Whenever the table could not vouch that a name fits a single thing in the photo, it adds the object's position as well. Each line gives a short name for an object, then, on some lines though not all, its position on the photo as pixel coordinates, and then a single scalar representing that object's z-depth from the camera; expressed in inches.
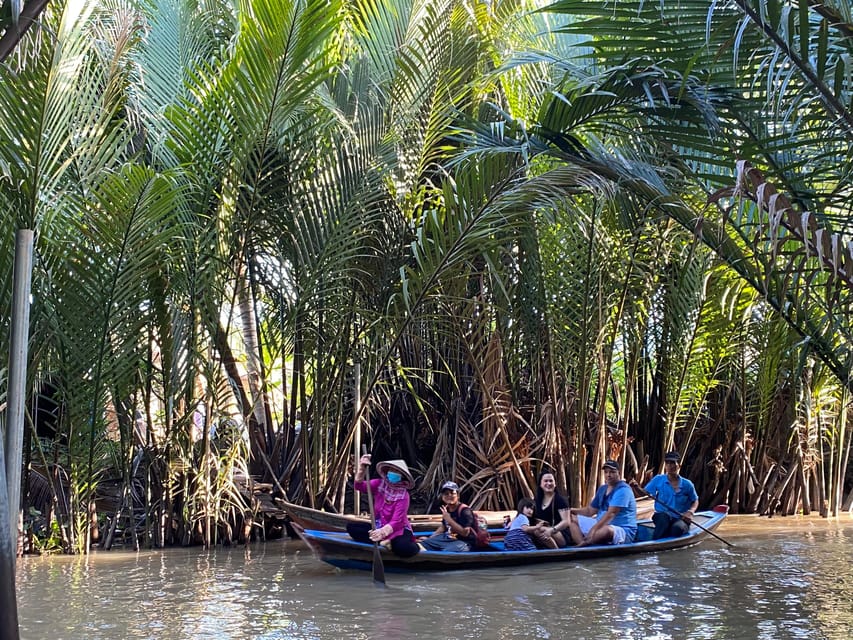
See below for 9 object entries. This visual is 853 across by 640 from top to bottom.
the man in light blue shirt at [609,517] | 375.6
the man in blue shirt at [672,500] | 406.3
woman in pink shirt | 327.3
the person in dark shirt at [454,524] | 352.5
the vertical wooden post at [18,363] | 159.5
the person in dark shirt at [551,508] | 371.9
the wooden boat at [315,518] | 354.3
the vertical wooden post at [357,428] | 380.2
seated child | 359.9
